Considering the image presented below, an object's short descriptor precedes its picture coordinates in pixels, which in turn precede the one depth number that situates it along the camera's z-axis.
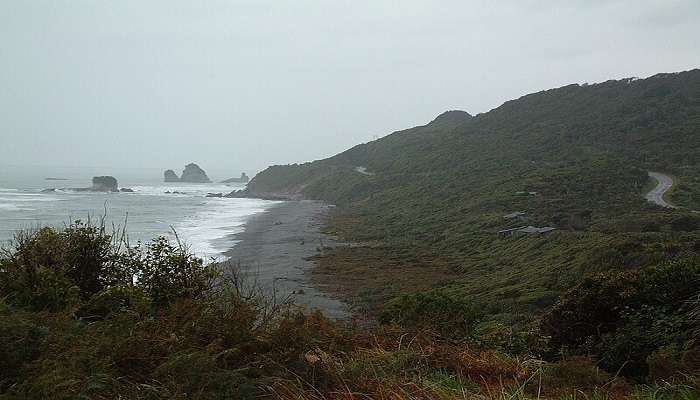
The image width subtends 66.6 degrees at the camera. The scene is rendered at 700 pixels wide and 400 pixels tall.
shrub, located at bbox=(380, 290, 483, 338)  8.43
